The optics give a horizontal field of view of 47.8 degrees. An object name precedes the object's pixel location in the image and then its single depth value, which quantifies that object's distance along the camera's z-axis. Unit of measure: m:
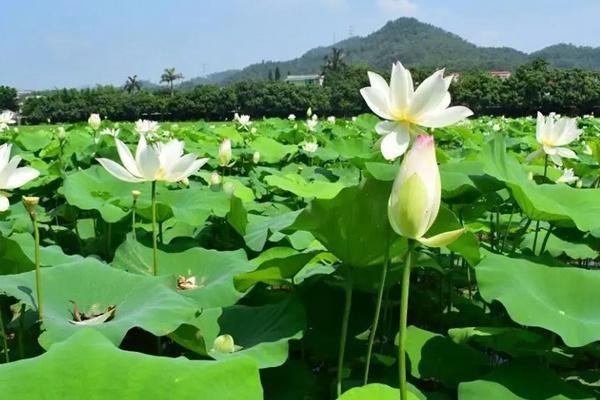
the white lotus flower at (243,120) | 5.59
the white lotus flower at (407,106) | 1.16
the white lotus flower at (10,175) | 1.21
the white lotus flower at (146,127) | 3.90
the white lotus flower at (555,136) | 1.89
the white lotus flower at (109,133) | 4.15
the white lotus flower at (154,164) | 1.39
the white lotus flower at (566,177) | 2.19
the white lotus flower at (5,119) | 4.71
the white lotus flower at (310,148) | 3.81
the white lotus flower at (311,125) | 5.51
